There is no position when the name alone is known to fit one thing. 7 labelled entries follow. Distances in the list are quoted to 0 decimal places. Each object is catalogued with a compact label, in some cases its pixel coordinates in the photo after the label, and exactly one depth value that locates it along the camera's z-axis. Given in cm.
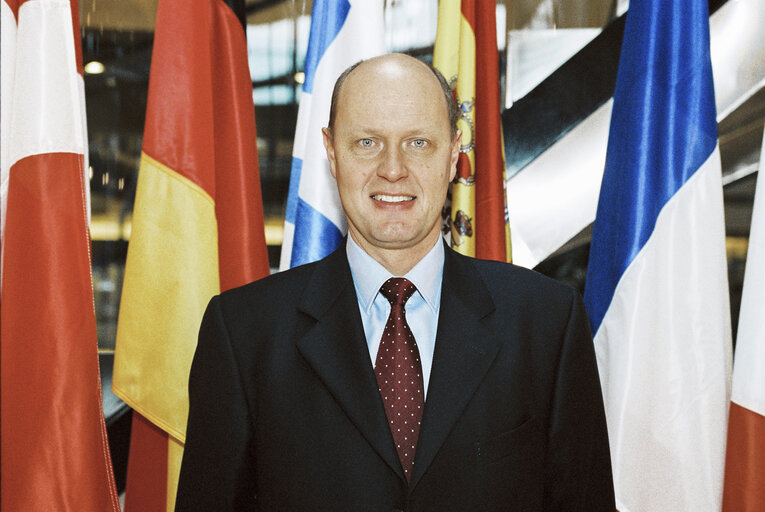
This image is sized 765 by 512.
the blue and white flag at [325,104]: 175
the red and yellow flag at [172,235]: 159
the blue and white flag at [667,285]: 159
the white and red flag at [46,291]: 151
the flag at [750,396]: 154
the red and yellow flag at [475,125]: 177
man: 114
